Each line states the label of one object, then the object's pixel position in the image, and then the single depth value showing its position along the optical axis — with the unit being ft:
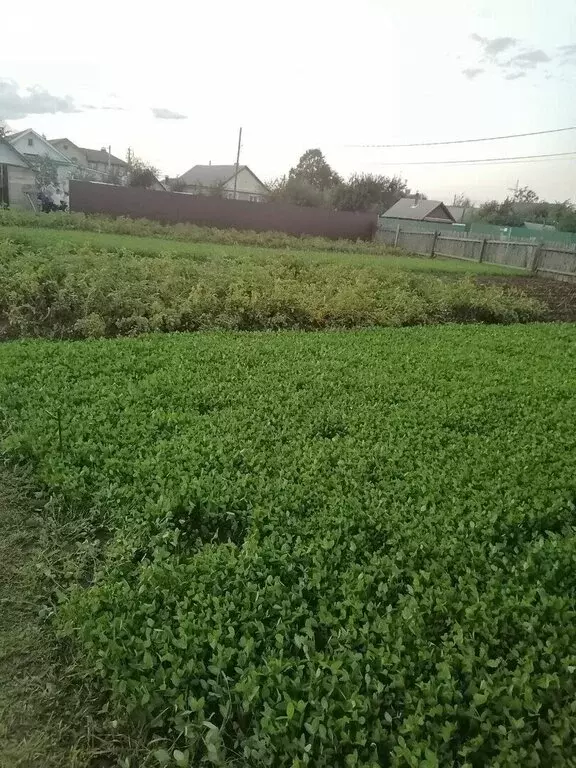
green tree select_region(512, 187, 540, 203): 174.06
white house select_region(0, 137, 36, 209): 97.34
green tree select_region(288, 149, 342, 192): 170.50
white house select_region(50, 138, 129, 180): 202.60
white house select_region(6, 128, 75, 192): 133.59
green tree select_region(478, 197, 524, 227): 149.89
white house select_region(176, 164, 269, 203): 149.00
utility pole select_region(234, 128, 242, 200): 124.73
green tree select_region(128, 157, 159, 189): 126.11
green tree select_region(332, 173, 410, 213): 155.53
